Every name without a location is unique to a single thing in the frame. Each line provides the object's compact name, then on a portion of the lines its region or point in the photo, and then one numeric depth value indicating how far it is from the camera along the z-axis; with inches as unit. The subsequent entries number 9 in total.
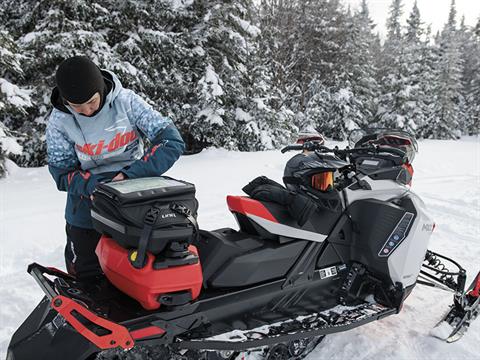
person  80.6
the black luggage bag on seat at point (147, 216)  67.2
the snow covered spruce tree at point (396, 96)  1008.9
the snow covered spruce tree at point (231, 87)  459.2
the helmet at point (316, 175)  100.0
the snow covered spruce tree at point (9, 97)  279.6
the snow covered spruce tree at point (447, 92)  1141.7
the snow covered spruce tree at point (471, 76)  1461.6
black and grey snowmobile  68.4
